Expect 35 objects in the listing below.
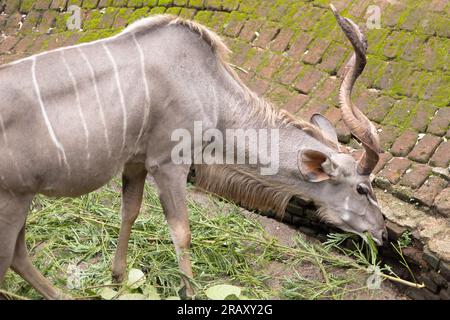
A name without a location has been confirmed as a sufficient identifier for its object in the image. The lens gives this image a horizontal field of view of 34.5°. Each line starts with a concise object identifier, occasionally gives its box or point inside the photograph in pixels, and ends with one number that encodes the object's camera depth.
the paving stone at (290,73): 6.31
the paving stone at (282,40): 6.57
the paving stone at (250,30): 6.79
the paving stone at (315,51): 6.32
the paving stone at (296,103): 6.05
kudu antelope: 3.88
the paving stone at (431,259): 4.67
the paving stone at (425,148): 5.36
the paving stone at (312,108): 5.93
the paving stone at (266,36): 6.68
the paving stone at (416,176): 5.23
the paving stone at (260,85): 6.34
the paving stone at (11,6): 8.29
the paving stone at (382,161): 5.44
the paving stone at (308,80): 6.18
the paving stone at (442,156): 5.25
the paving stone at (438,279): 4.65
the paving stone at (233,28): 6.89
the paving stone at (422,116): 5.52
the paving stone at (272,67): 6.44
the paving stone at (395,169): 5.34
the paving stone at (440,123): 5.43
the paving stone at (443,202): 4.97
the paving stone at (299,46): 6.44
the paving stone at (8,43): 7.72
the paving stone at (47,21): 7.89
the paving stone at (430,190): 5.09
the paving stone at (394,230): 5.00
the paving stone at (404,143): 5.47
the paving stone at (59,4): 8.07
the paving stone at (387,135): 5.55
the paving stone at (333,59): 6.19
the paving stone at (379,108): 5.71
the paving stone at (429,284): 4.77
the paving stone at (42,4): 8.13
